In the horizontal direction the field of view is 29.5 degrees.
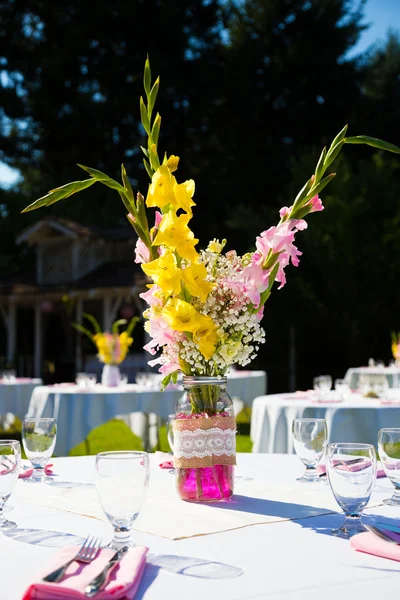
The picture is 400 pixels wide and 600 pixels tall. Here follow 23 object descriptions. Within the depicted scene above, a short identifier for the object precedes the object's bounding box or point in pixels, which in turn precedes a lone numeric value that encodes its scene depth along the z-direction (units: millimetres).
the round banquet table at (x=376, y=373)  10441
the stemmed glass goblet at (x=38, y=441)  2355
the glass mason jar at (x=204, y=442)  2102
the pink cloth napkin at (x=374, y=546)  1536
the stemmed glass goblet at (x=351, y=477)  1690
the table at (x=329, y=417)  5027
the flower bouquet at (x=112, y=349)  7863
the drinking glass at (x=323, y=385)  5495
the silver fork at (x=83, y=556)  1346
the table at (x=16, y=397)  10039
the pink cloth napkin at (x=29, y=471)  2475
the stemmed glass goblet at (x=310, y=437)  2320
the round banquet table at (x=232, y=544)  1374
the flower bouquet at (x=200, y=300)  2053
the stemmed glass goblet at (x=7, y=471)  1780
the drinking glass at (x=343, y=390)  5648
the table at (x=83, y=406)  6984
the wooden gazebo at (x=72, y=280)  18953
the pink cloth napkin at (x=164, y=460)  2652
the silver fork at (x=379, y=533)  1614
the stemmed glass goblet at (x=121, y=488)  1581
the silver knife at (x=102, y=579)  1304
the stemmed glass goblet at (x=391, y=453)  1990
